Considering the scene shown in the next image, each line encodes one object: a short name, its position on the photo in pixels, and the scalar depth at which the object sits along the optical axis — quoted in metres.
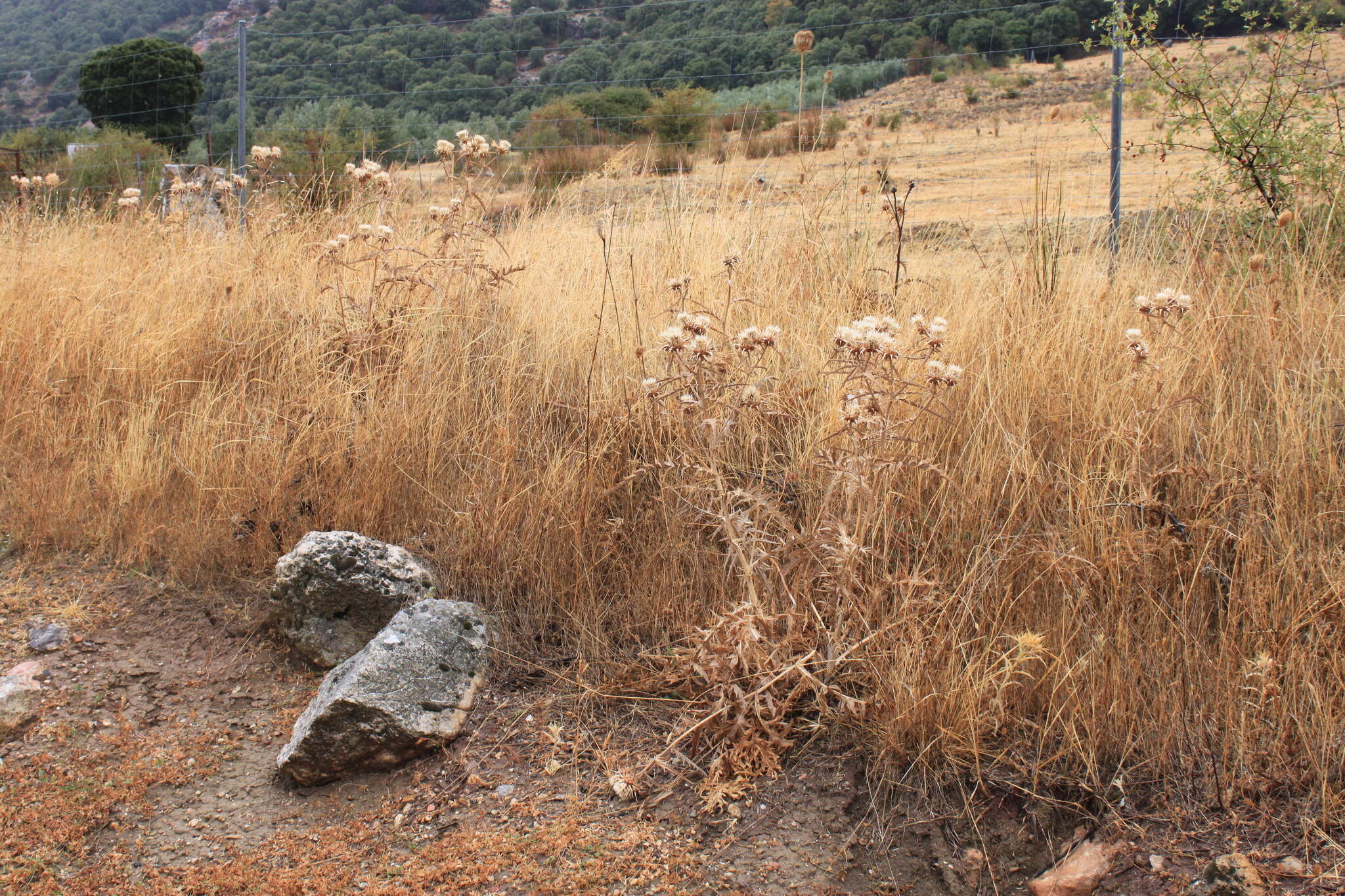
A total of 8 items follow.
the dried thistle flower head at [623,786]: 2.11
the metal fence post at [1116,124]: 4.01
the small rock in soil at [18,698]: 2.41
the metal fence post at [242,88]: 7.19
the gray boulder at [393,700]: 2.23
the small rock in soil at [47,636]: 2.74
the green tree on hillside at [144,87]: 19.69
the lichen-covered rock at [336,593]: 2.67
